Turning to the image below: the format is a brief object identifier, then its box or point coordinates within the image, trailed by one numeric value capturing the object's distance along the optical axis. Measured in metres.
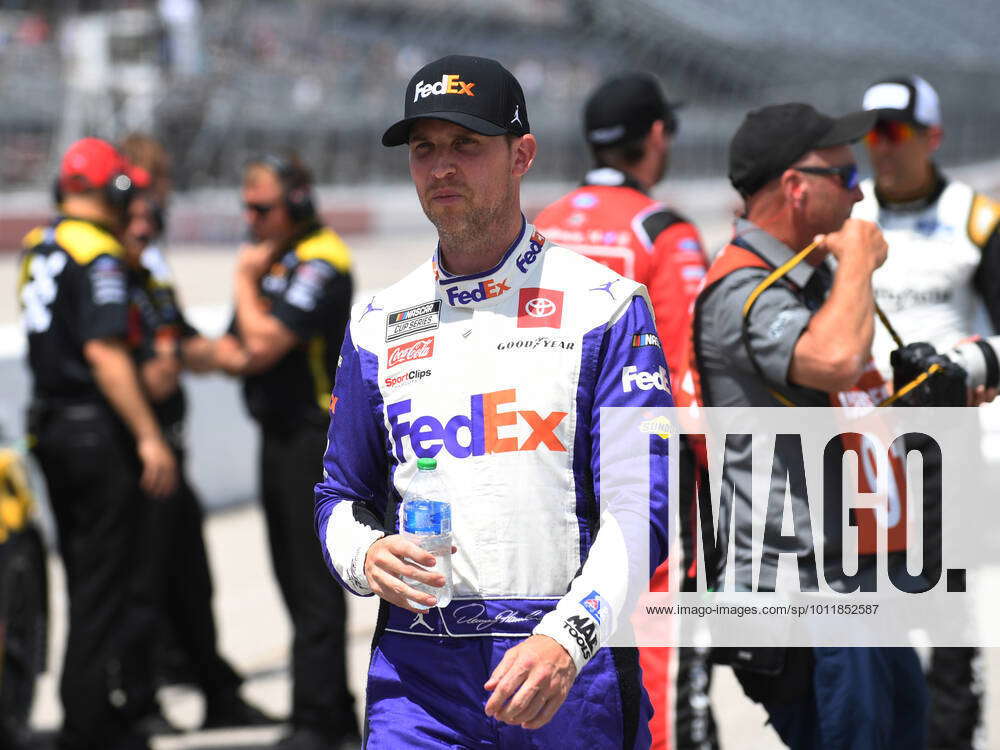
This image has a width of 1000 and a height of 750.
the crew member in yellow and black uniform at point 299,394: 9.98
